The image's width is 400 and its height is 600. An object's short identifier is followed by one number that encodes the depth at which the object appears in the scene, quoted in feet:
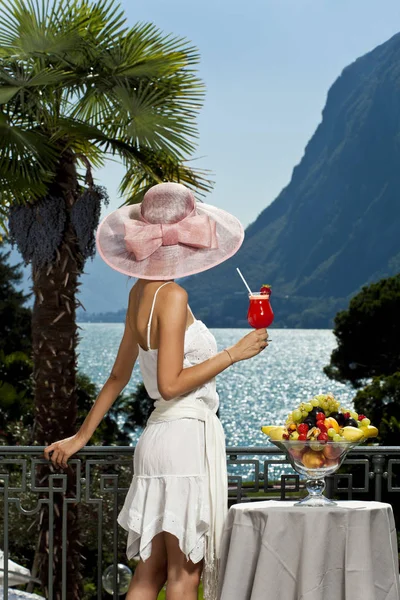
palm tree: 27.40
